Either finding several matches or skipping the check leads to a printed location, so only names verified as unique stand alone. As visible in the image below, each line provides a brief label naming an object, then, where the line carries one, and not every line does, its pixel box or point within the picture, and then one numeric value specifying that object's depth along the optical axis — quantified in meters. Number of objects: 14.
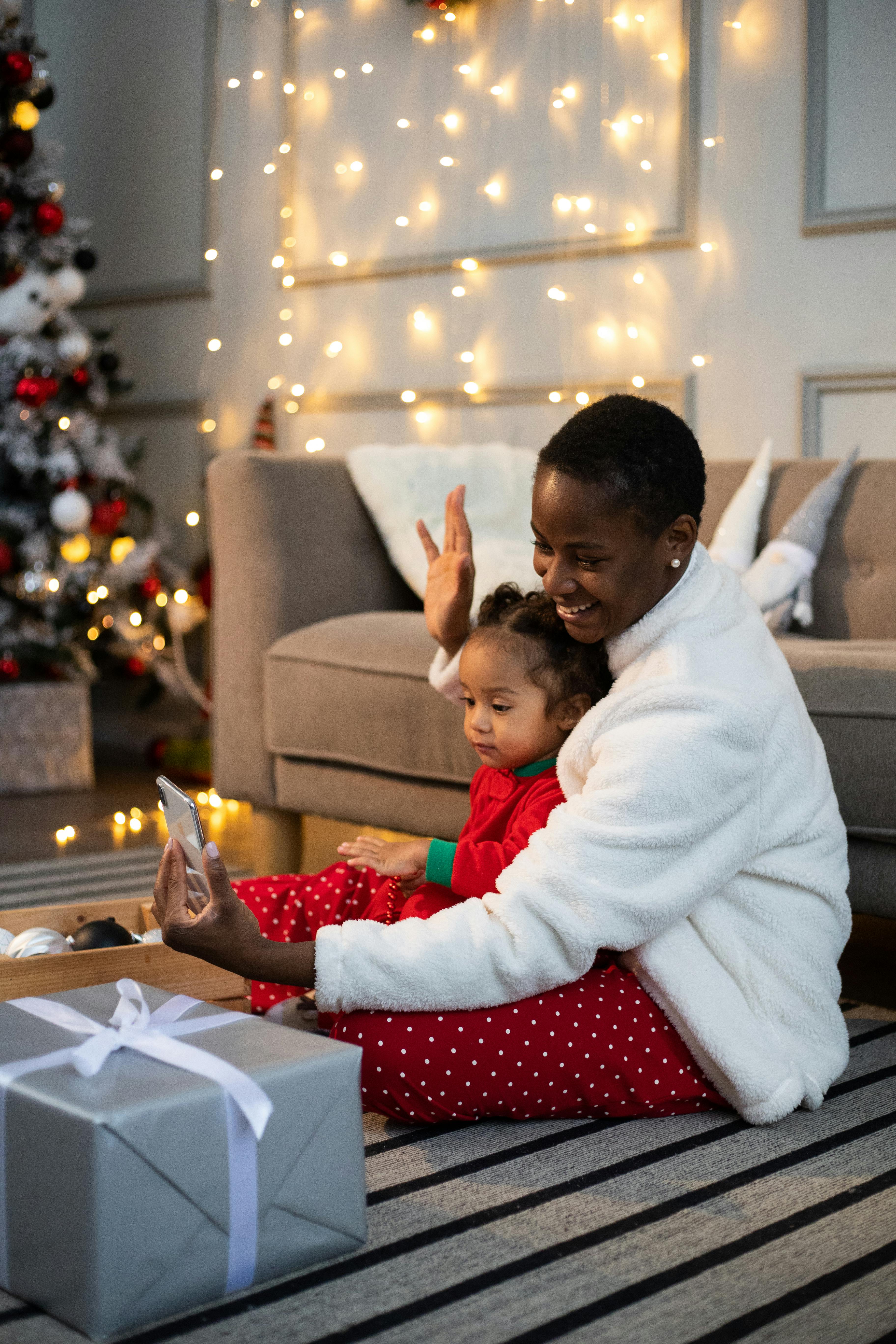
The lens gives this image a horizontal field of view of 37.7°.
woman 1.12
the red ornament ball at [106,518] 3.27
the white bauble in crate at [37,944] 1.29
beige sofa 1.93
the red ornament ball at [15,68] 3.05
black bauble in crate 1.30
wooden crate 1.20
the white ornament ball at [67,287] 3.17
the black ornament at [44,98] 3.11
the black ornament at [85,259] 3.25
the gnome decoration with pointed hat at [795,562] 1.98
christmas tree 3.12
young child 1.33
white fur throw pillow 2.30
